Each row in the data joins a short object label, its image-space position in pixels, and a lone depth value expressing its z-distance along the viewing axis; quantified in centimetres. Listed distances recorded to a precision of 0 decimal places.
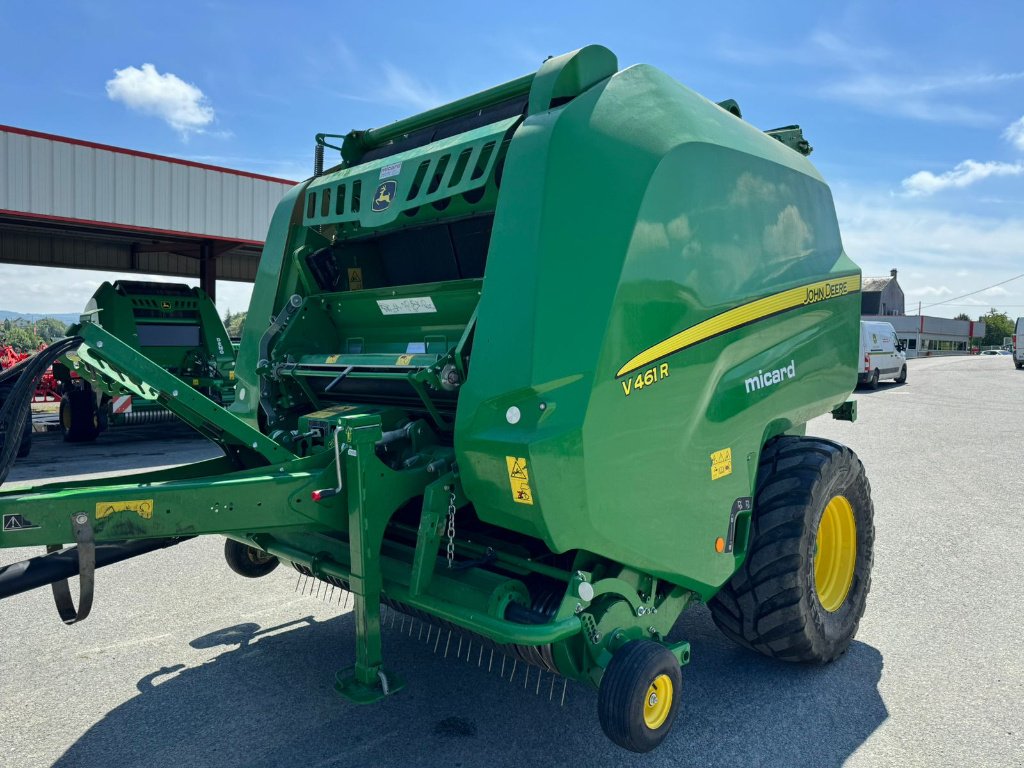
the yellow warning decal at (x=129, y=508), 236
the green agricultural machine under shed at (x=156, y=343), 1121
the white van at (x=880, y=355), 1936
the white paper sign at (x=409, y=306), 359
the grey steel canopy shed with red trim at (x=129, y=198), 1273
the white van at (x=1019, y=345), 3453
